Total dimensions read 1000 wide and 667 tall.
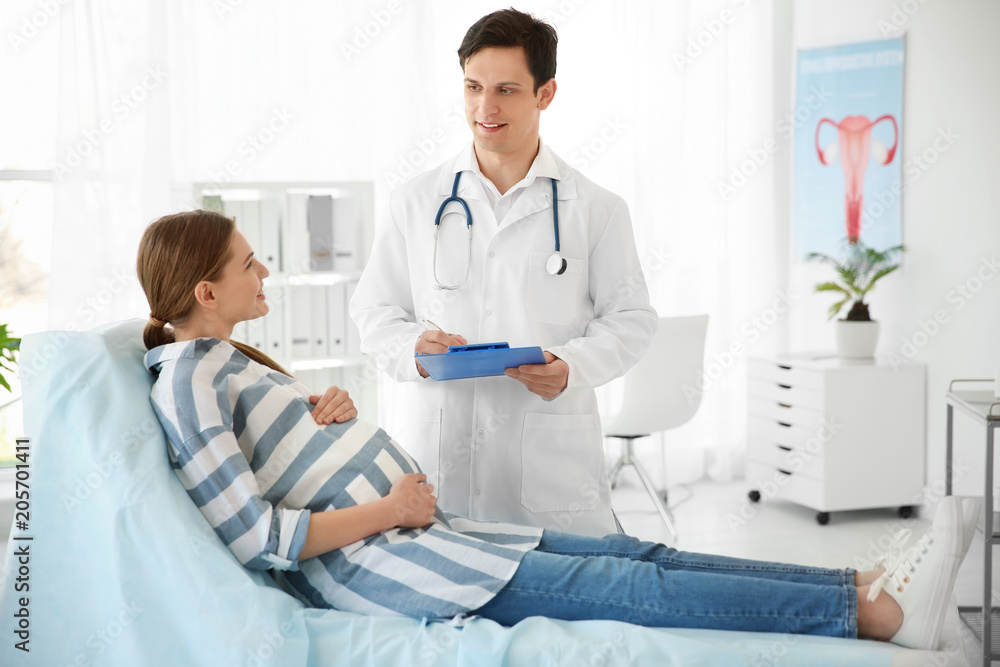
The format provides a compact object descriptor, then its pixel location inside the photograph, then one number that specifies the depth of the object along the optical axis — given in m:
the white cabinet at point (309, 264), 3.26
